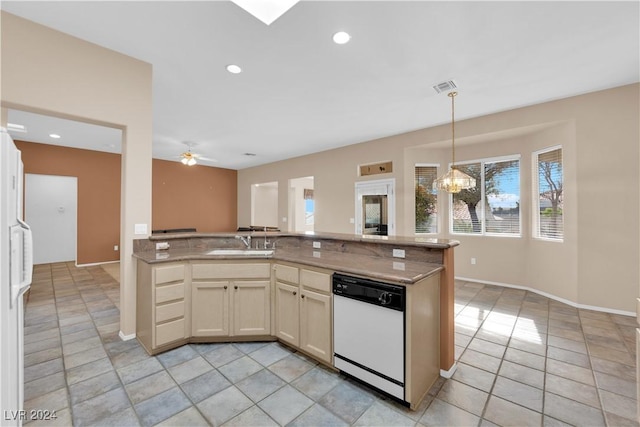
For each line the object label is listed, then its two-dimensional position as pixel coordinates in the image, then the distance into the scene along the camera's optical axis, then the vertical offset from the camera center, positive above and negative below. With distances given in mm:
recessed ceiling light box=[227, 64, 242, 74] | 2882 +1642
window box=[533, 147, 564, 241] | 4090 +330
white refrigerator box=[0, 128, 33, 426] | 1209 -296
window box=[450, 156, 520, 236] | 4727 +272
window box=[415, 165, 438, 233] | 5375 +311
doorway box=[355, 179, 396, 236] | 5480 +171
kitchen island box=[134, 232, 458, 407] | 2125 -708
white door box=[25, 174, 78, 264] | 5891 -9
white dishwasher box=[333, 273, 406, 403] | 1757 -846
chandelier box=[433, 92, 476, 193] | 3715 +484
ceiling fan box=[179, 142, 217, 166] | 5473 +1220
